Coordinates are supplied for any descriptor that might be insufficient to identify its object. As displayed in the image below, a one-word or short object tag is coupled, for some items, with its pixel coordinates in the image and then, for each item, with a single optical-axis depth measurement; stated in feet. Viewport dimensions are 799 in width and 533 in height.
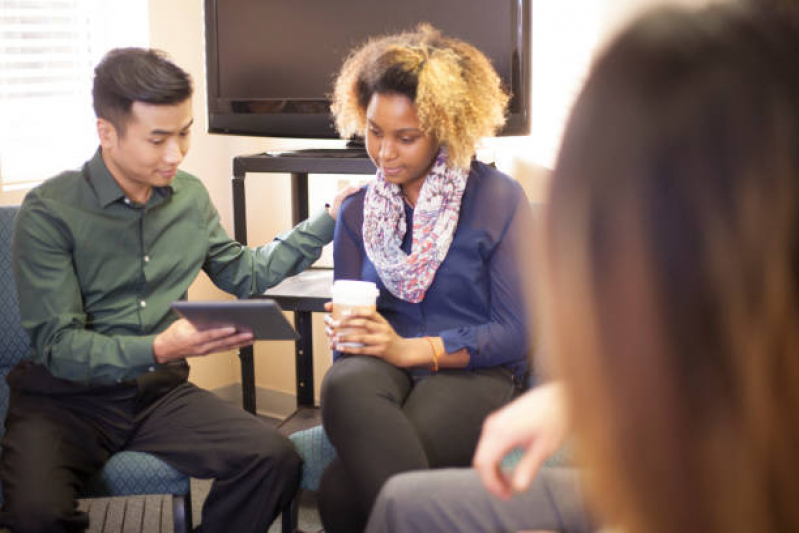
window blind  8.21
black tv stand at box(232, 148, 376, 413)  7.47
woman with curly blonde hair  5.51
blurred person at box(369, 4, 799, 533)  1.47
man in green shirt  5.63
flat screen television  7.50
